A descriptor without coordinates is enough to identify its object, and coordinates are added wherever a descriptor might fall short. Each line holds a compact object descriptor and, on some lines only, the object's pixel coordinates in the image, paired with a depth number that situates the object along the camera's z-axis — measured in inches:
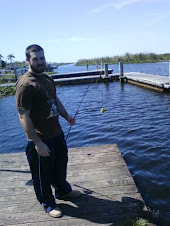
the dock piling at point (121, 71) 860.0
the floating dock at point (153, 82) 565.0
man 106.2
